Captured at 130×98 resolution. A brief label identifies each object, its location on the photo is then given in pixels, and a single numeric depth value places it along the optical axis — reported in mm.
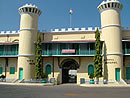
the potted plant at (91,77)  25269
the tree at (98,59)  24844
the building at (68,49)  26094
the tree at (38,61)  26547
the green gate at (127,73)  27062
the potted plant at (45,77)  27003
